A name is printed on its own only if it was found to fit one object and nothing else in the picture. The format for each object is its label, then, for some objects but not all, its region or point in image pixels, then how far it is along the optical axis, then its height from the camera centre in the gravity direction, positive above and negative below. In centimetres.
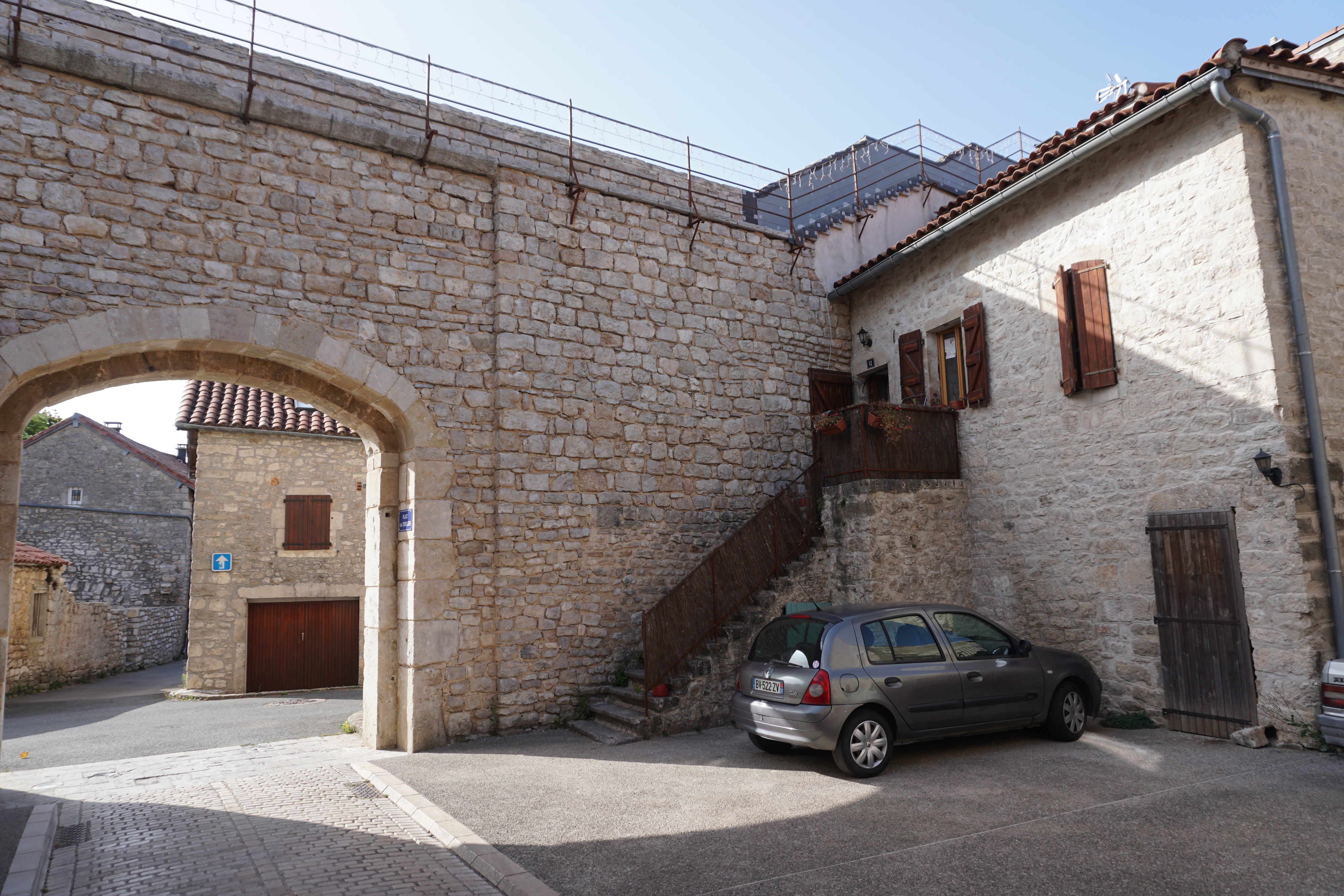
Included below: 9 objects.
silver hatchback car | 593 -109
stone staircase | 779 -145
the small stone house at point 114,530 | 1997 +109
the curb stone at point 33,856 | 423 -166
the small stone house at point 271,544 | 1382 +40
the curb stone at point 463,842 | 412 -171
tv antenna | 1018 +592
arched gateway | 690 +135
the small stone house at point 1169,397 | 653 +134
